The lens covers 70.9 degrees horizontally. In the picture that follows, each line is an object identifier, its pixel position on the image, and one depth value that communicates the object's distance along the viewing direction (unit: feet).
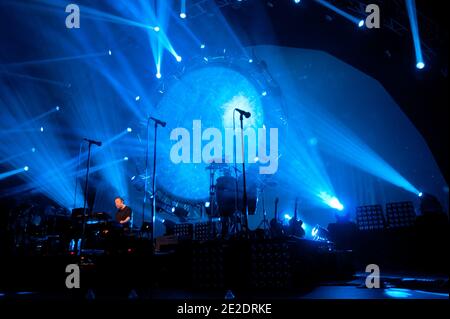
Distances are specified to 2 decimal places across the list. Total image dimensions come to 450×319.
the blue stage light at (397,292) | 10.56
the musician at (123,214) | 23.24
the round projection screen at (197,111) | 31.86
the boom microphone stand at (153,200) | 15.30
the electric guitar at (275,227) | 21.28
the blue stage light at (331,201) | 29.81
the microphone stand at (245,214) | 14.38
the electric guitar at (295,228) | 22.72
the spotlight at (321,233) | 25.89
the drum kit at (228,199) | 21.89
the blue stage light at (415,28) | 19.93
